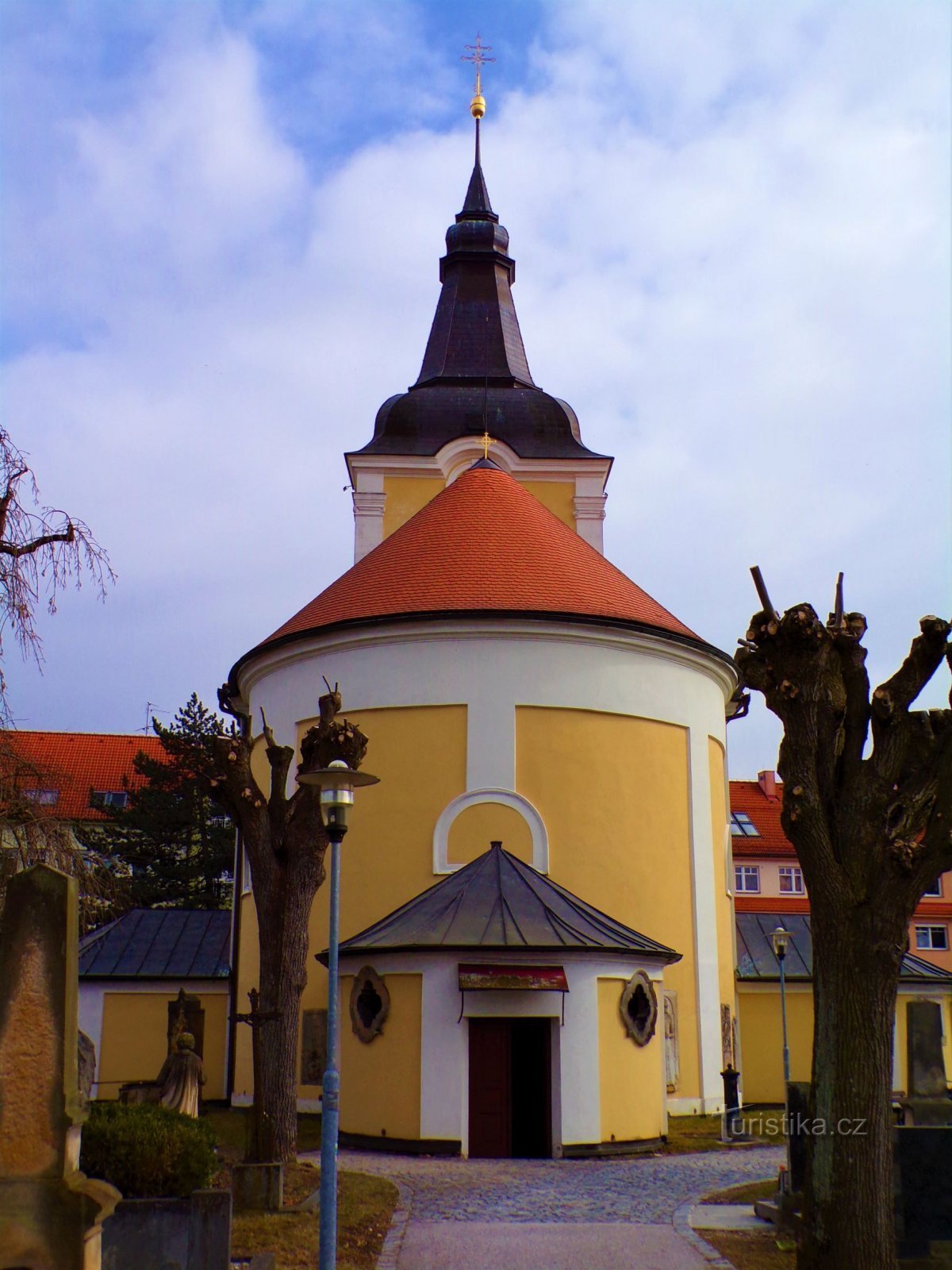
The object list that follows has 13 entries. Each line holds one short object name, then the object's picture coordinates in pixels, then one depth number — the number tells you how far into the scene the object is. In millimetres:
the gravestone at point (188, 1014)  21703
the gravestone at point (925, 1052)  11594
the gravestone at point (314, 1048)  19859
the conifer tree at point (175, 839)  38188
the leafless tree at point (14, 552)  11328
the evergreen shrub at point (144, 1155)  9594
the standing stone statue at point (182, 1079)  12898
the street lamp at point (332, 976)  8797
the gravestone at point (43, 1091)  5785
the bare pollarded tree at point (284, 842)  14359
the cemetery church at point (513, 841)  16578
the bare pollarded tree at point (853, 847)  8961
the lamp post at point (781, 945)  21609
